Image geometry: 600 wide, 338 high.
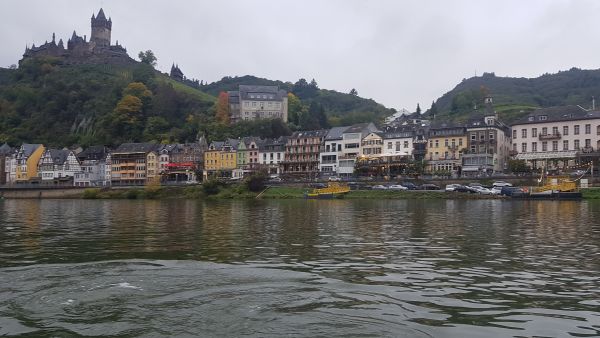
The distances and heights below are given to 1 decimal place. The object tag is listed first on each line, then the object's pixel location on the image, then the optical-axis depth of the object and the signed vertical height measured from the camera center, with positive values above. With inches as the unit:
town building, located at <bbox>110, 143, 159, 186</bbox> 5585.6 +94.7
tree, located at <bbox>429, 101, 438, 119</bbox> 7270.7 +906.9
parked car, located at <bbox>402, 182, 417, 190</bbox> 3545.3 -91.5
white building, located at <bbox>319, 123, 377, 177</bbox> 4970.5 +239.2
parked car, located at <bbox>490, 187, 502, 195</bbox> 3090.1 -103.0
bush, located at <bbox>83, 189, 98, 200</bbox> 4327.3 -197.0
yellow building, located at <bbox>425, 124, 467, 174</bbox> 4407.0 +230.1
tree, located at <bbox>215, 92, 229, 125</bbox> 6860.2 +876.8
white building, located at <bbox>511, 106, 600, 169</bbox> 3833.7 +293.5
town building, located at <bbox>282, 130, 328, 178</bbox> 5260.8 +214.0
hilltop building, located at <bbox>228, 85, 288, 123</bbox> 7234.3 +983.1
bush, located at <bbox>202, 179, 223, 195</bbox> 4028.1 -129.1
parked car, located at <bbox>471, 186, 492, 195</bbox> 3137.8 -105.1
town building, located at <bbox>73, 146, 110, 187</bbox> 5762.8 +37.7
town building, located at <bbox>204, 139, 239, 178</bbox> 5452.8 +153.1
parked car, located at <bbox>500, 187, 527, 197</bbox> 2940.5 -107.1
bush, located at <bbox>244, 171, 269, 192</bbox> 3978.8 -85.9
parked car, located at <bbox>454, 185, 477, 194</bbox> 3235.2 -102.5
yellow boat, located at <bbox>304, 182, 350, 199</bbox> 3446.1 -140.6
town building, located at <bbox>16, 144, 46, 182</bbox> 5999.0 +94.2
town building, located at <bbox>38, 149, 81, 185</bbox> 5777.6 +57.5
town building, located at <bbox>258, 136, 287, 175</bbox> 5403.5 +185.9
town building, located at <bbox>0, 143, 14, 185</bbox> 6181.1 +81.6
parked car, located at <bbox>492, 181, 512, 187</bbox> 3304.9 -69.1
